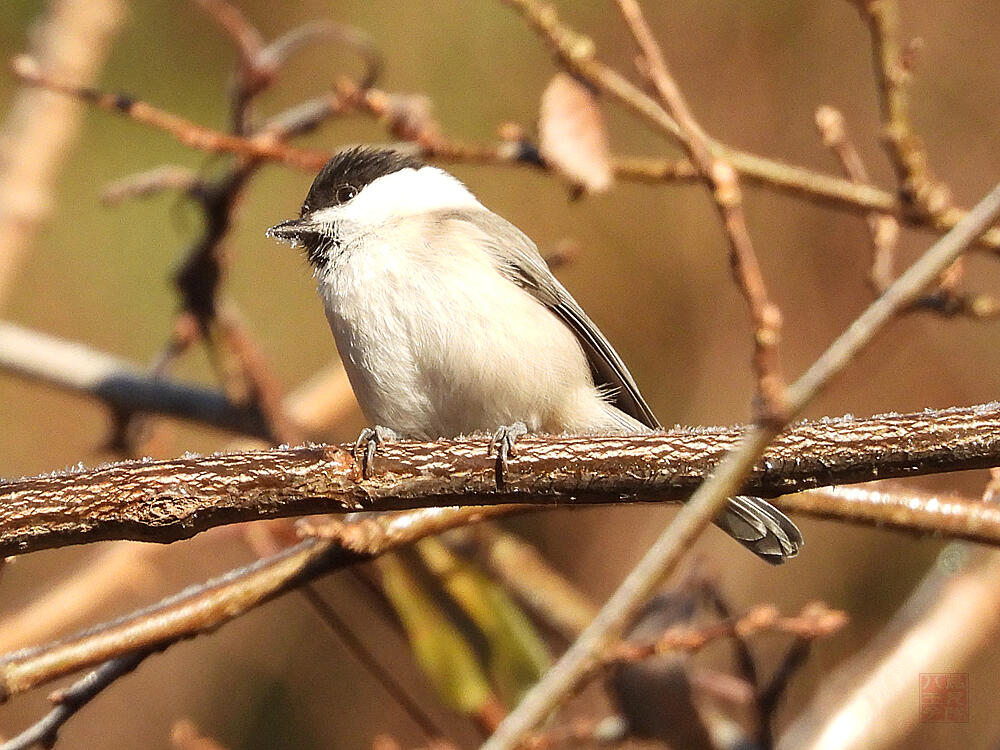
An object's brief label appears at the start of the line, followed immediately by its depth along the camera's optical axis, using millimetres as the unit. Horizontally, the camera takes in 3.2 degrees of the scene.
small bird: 3090
